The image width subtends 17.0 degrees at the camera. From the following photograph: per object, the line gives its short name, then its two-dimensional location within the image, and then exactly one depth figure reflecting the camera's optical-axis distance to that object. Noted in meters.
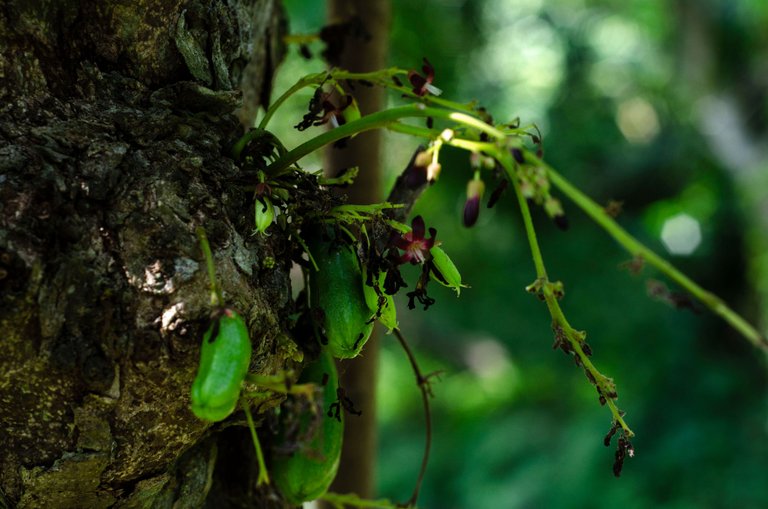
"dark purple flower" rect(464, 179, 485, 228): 0.97
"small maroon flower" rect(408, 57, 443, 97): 1.03
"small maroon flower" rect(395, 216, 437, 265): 1.00
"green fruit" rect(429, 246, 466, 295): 1.02
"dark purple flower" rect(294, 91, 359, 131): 1.05
